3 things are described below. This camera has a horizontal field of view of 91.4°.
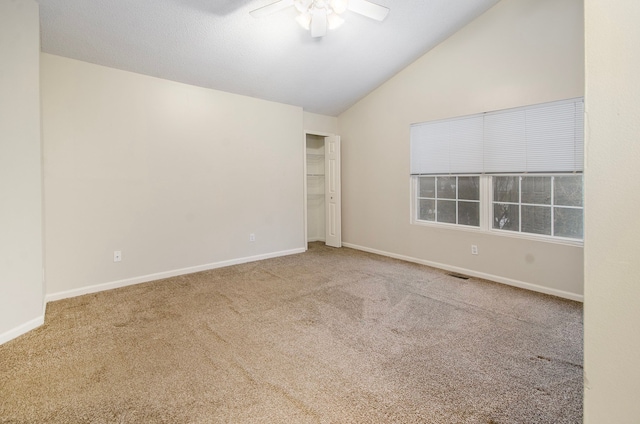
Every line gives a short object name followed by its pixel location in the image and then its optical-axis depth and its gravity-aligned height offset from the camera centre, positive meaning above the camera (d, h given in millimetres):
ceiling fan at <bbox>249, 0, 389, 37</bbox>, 2611 +1697
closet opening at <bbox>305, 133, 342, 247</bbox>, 5750 +283
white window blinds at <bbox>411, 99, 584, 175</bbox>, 3219 +744
